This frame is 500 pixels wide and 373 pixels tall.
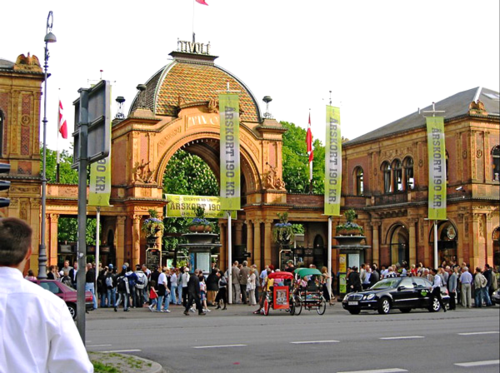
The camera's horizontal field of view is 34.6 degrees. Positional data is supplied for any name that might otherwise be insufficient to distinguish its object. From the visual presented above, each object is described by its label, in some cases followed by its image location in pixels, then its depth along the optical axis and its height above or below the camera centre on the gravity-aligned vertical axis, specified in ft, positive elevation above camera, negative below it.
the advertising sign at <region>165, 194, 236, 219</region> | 156.76 +7.76
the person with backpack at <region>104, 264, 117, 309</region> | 103.09 -5.15
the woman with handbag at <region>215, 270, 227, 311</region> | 103.55 -6.16
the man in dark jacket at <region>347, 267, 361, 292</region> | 113.19 -5.52
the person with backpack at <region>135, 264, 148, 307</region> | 103.04 -5.41
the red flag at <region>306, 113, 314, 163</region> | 184.96 +23.49
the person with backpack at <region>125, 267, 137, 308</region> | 101.55 -4.85
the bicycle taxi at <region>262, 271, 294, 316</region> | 92.68 -5.91
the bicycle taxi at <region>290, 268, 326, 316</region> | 94.58 -6.24
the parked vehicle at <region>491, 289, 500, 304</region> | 114.21 -7.82
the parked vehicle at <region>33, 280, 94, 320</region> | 79.56 -4.65
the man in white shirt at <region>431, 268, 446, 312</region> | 100.07 -6.33
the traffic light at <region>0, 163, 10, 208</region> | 31.78 +2.46
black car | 94.79 -6.47
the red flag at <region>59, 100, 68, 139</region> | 153.38 +22.81
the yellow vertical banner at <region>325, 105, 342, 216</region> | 130.31 +13.06
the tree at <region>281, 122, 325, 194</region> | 236.84 +24.59
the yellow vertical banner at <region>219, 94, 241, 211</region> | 125.59 +14.54
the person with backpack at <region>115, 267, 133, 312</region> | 98.84 -5.47
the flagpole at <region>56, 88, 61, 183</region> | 155.63 +25.97
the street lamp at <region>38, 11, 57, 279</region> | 92.95 +15.24
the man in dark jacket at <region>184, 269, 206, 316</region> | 90.94 -5.36
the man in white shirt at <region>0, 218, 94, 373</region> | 12.14 -1.38
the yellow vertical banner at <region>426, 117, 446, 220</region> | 145.48 +13.25
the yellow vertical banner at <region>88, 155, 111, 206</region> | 129.49 +10.53
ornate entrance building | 151.74 +12.72
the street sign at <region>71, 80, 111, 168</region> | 29.76 +4.68
